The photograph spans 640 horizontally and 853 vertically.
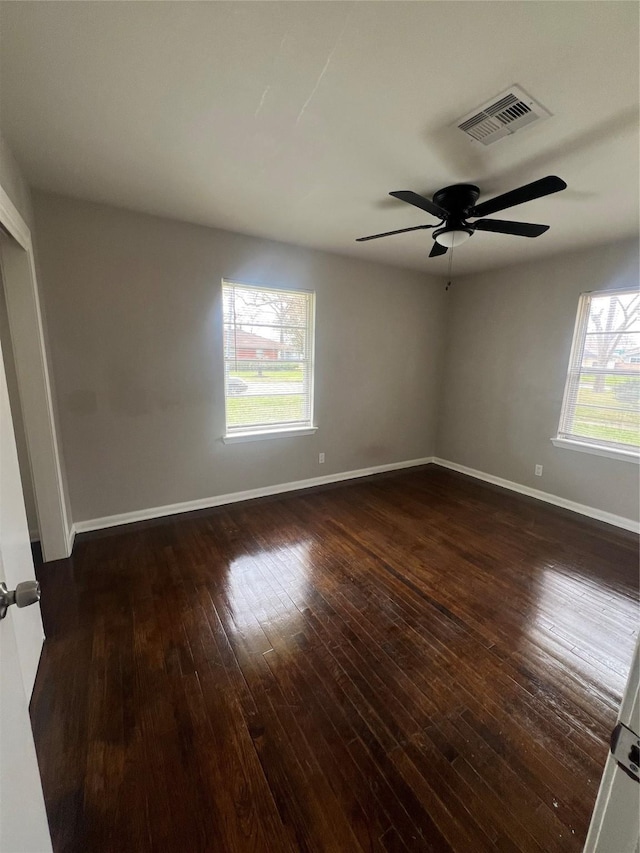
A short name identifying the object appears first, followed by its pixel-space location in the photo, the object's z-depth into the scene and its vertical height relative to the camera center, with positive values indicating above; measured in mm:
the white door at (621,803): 485 -630
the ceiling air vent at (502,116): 1482 +1126
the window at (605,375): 3152 -69
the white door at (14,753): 645 -818
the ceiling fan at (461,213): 1979 +898
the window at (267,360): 3328 -5
